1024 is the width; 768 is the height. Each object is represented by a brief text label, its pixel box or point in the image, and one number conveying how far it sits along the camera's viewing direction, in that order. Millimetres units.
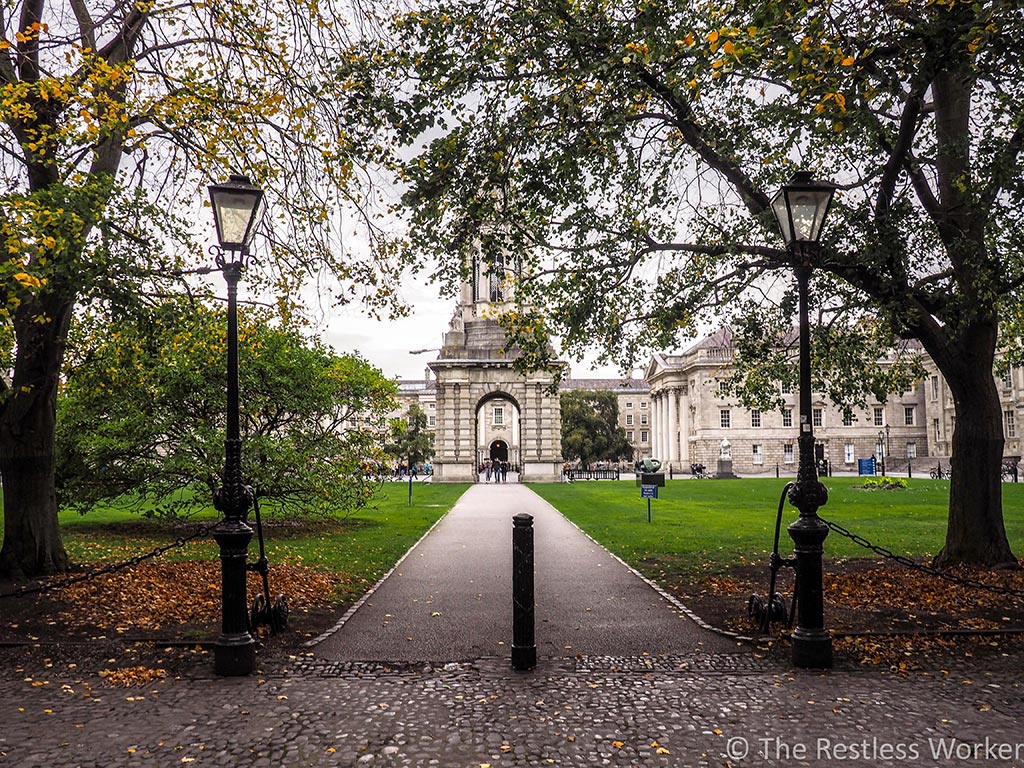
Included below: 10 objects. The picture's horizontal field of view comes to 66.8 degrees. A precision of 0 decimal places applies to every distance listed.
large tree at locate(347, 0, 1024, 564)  7707
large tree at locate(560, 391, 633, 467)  79062
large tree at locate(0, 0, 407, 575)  8727
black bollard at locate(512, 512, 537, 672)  6691
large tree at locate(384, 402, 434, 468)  77812
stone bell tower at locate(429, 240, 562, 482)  49188
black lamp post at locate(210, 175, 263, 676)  6574
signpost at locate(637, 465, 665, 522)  20125
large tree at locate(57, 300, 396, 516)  16484
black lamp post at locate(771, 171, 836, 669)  6746
